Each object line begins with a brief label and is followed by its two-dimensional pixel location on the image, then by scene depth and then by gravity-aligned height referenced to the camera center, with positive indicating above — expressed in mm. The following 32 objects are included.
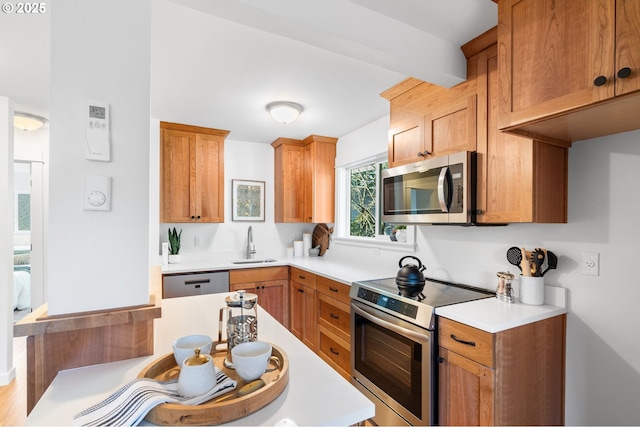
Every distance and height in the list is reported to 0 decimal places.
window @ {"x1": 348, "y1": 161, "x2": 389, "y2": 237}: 3312 +138
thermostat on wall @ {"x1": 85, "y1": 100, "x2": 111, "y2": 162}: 1034 +267
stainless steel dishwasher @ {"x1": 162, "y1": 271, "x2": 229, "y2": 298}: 2932 -699
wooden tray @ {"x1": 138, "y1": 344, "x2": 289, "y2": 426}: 701 -461
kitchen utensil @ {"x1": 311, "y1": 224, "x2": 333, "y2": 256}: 3925 -323
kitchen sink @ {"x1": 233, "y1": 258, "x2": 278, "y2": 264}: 3544 -577
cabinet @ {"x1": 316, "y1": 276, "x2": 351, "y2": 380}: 2553 -985
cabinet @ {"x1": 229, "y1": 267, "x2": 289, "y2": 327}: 3225 -784
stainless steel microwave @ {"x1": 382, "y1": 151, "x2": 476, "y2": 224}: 1832 +137
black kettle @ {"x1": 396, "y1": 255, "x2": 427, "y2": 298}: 2035 -455
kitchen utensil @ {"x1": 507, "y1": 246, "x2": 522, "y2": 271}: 1853 -262
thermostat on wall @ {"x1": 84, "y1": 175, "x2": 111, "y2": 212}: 1029 +61
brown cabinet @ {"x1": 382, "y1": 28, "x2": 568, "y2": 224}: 1611 +353
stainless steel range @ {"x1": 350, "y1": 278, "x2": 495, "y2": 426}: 1682 -820
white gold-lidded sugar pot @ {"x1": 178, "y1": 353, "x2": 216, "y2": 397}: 766 -417
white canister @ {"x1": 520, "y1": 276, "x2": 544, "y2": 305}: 1745 -440
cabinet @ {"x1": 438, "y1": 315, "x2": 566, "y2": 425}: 1445 -804
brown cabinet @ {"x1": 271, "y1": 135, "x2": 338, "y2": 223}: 3732 +404
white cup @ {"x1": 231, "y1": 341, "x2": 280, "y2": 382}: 857 -423
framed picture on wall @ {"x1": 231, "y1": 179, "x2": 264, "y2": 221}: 3920 +147
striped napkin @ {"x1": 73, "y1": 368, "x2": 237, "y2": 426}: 665 -439
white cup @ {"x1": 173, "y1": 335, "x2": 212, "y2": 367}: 925 -422
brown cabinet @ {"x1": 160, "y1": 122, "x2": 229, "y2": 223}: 3268 +414
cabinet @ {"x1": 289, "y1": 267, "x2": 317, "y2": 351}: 3070 -978
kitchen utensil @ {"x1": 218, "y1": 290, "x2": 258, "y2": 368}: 1061 -381
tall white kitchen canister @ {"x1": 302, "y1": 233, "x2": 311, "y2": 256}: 4070 -423
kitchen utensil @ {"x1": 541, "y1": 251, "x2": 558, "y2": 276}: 1733 -271
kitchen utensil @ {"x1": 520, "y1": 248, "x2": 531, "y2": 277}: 1764 -294
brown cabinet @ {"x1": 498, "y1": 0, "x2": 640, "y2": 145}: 1055 +555
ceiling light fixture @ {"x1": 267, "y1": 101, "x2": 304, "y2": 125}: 2658 +870
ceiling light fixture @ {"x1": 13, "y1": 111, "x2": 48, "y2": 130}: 3120 +935
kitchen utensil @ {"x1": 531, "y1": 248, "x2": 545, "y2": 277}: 1741 -274
